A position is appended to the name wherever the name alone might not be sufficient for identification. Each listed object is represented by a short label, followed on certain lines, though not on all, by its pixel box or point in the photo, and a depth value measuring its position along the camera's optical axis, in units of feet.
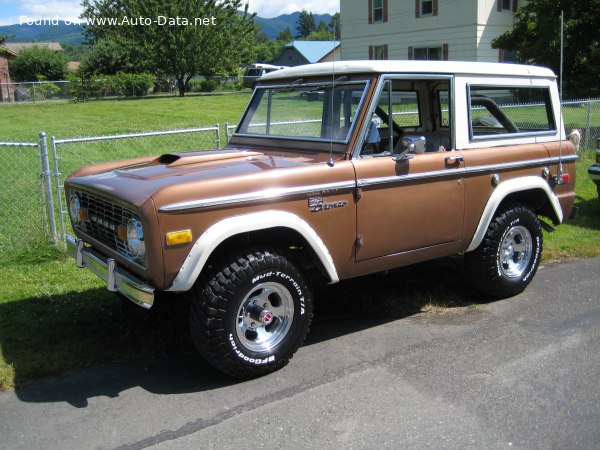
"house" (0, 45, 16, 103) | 159.22
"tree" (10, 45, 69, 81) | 172.76
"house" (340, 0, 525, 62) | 87.40
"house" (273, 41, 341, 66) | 185.44
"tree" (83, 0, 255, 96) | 120.47
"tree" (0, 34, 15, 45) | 145.83
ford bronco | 11.75
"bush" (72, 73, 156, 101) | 110.52
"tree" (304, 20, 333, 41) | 301.30
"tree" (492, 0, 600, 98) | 48.16
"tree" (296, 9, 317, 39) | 461.00
